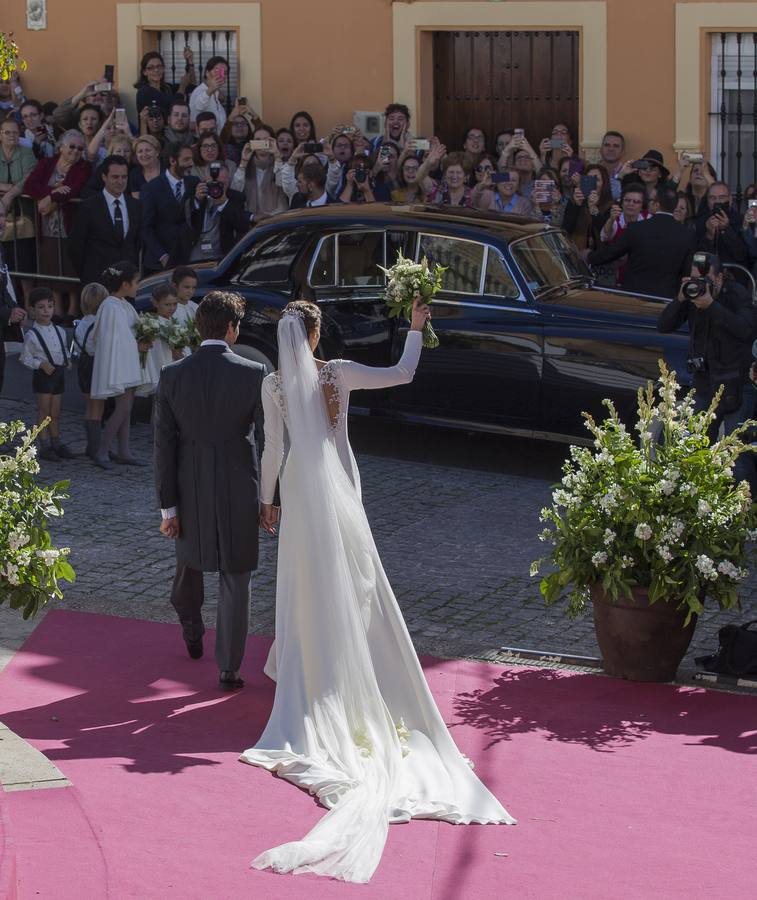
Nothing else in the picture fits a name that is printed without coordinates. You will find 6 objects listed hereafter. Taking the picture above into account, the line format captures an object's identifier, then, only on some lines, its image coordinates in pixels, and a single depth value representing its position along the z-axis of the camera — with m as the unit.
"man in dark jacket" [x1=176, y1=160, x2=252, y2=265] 14.51
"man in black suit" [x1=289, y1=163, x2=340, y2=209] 14.30
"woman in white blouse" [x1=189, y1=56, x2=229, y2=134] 16.53
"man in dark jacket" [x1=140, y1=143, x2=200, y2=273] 14.22
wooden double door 17.47
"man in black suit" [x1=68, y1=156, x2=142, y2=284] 13.87
